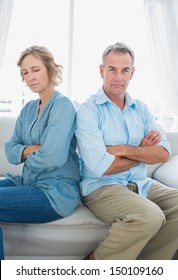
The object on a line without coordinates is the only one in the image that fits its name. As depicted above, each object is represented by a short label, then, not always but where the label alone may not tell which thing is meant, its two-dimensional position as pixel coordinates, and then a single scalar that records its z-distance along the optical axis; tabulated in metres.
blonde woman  1.63
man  1.56
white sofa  1.72
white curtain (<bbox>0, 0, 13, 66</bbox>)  3.39
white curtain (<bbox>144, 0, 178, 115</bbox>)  3.47
